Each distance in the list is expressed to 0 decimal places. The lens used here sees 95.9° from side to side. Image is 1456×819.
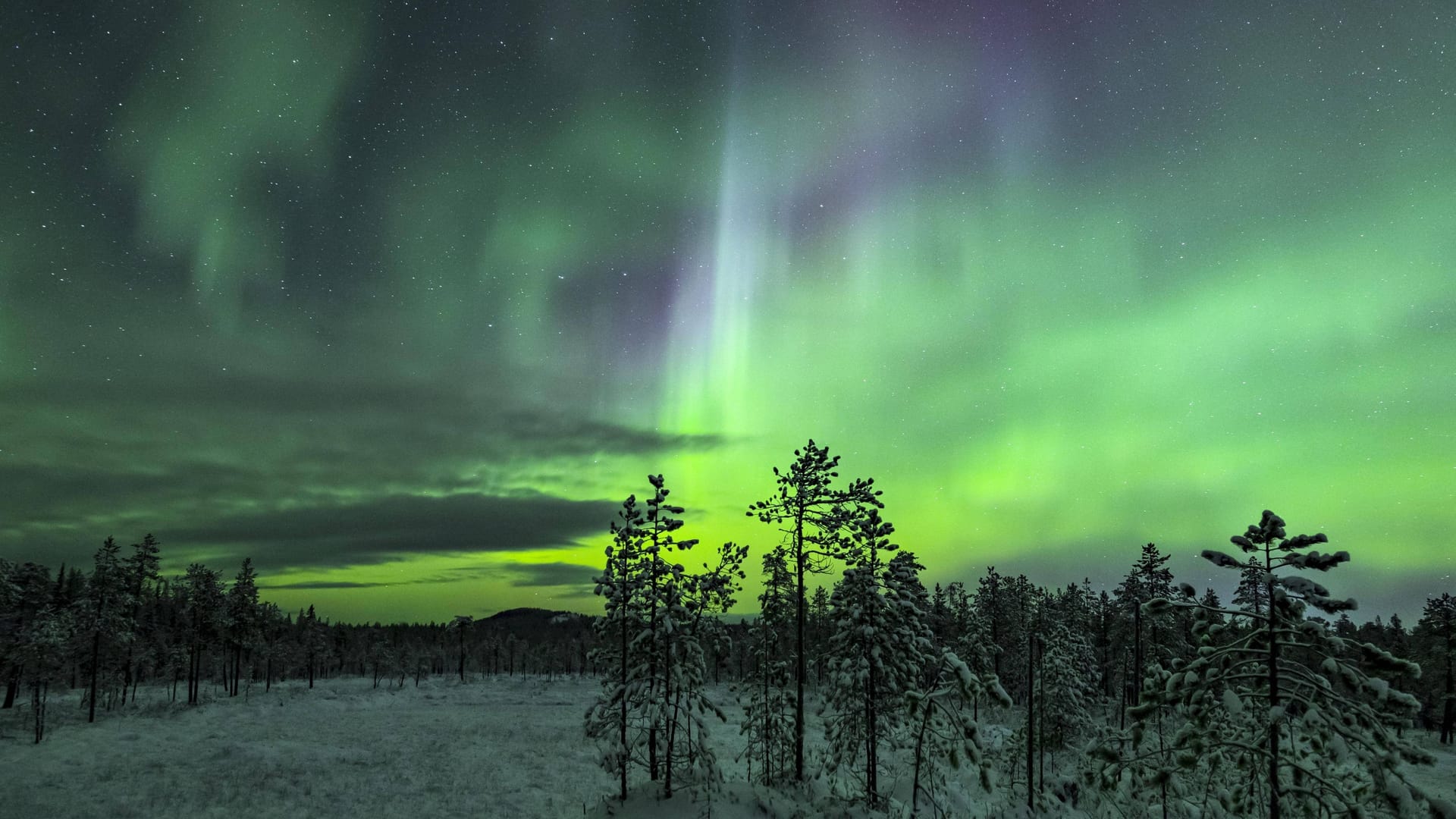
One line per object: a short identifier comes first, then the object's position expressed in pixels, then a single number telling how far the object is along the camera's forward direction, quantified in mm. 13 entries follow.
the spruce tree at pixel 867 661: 24531
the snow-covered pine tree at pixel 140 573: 67562
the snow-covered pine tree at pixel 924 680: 12617
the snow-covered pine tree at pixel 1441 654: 57000
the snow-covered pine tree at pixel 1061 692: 46281
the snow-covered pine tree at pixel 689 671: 21203
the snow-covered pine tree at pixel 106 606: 55438
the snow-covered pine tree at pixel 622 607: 22766
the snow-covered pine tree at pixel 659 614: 21625
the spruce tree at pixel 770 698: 26812
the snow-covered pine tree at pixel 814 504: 25438
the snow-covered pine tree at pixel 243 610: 73562
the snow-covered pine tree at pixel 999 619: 70312
